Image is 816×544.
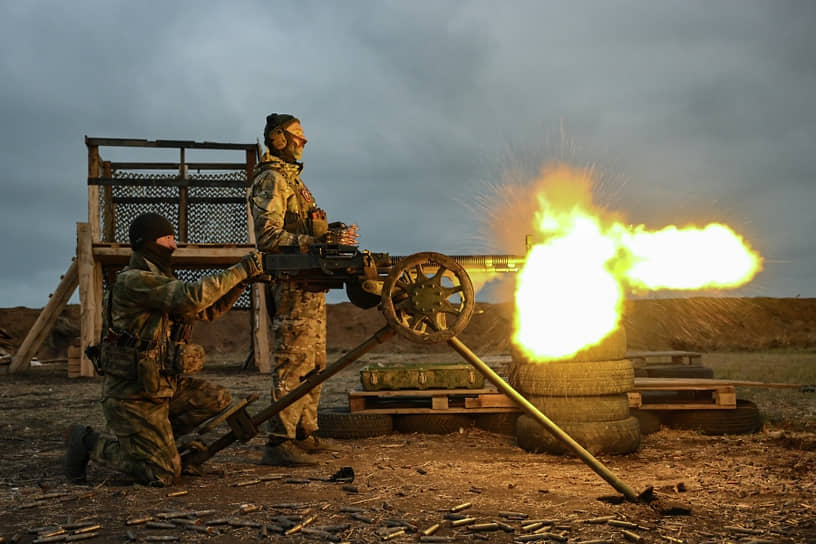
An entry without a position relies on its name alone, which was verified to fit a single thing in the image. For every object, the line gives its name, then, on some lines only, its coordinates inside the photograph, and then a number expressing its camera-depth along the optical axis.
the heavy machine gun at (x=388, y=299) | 5.04
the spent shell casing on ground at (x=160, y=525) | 4.22
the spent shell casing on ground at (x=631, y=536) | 3.98
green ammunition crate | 8.12
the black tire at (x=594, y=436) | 6.44
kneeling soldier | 5.13
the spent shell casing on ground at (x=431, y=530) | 4.04
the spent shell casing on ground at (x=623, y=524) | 4.21
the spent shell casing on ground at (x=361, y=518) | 4.33
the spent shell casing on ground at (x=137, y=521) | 4.30
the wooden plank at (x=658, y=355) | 13.14
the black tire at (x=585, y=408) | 6.56
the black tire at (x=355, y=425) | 7.97
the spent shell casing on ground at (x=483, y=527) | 4.12
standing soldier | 6.21
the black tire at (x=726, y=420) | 7.82
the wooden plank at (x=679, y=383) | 7.93
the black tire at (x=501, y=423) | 8.07
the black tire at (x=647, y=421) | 7.93
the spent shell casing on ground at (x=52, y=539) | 4.05
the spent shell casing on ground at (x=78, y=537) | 4.04
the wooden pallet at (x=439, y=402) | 7.87
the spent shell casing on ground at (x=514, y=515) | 4.36
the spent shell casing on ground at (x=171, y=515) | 4.38
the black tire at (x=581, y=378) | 6.58
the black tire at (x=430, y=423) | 8.12
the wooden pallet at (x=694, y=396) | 7.82
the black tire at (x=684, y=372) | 10.41
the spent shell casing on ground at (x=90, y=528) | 4.16
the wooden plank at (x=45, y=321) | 16.12
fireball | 6.70
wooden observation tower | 15.38
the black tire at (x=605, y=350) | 6.64
